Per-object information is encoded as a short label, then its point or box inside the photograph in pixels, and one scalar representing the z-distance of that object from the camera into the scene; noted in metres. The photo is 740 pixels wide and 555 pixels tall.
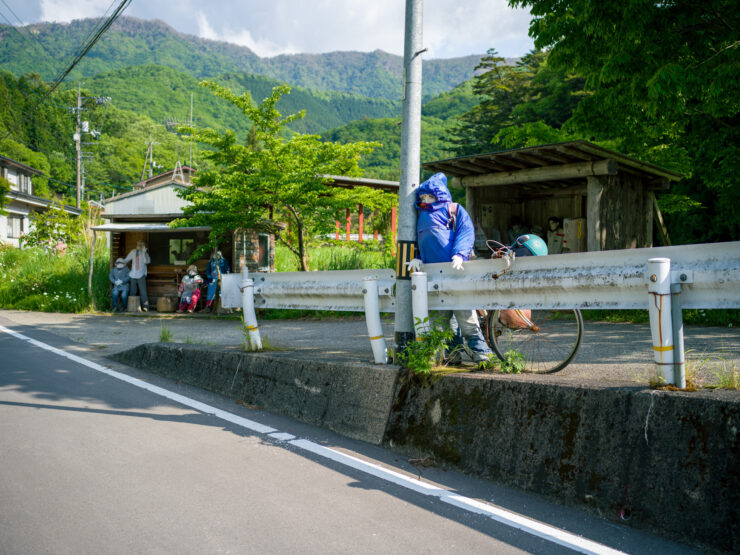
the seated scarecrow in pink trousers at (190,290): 16.72
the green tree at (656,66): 8.02
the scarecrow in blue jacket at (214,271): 16.06
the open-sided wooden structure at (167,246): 16.09
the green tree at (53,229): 28.33
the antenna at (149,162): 67.64
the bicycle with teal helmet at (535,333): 5.08
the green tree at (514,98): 29.58
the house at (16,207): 40.97
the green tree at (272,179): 13.68
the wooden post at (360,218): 30.61
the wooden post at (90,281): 18.27
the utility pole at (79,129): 45.78
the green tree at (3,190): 32.59
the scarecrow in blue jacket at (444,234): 5.23
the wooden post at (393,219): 29.37
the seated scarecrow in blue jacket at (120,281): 17.83
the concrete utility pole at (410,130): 5.50
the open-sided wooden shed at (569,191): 11.02
